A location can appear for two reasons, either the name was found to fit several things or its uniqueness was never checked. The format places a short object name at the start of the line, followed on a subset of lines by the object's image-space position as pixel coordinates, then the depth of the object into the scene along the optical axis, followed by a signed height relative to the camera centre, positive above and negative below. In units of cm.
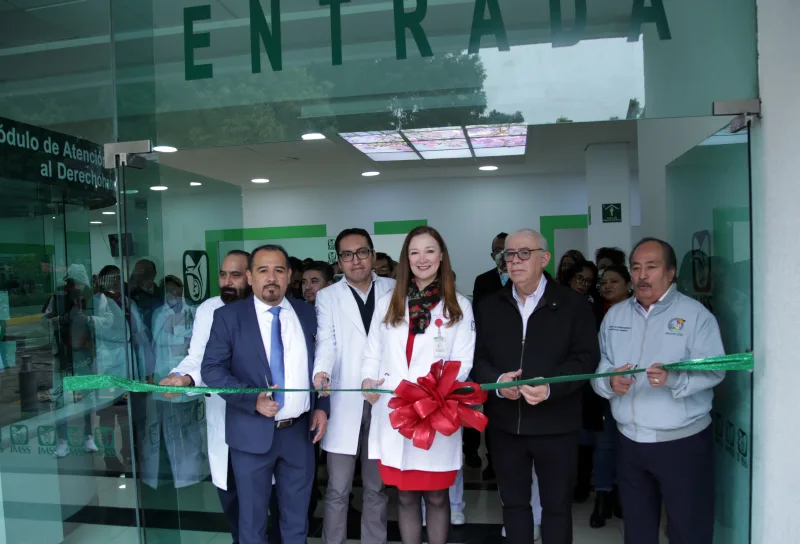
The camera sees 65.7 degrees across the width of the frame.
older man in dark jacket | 270 -50
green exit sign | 791 +54
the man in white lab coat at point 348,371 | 310 -56
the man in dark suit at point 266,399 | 280 -62
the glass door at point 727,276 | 268 -11
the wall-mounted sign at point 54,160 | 338 +63
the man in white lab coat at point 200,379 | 305 -52
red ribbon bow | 244 -59
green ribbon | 253 -47
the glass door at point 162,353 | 306 -45
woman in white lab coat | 273 -42
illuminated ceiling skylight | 555 +123
